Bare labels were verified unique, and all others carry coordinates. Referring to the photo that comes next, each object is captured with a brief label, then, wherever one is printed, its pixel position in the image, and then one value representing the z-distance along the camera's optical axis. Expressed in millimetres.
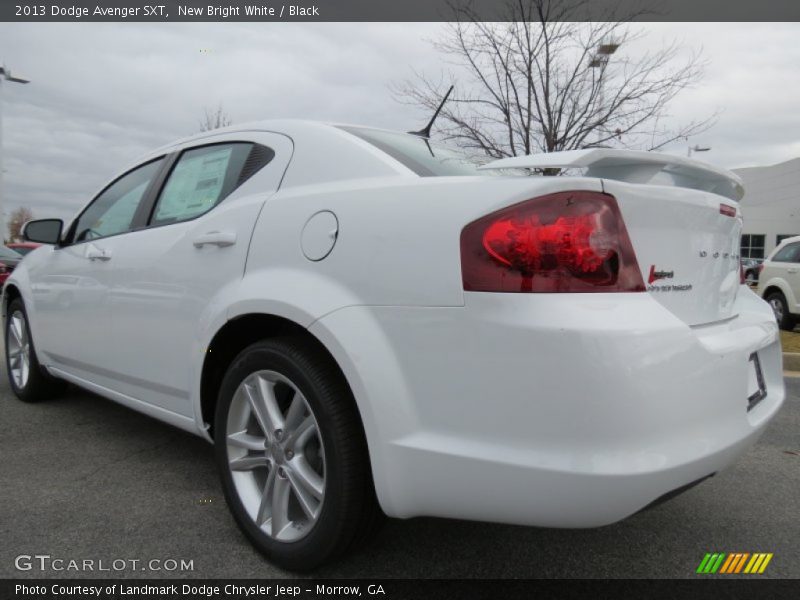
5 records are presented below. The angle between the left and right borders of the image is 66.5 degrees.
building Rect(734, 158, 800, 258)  47625
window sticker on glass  2626
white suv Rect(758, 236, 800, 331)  9898
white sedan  1512
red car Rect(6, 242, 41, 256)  16780
